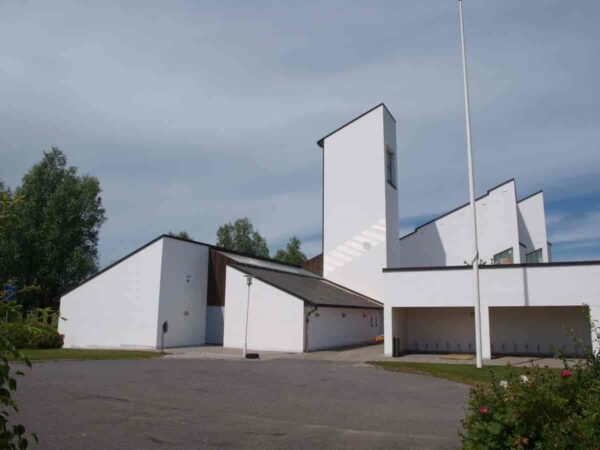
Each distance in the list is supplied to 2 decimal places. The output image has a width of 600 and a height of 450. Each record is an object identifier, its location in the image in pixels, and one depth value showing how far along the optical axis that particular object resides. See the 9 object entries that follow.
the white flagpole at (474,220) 19.08
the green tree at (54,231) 42.25
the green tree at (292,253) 79.81
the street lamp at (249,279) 24.18
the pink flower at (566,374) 5.14
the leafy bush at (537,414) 4.16
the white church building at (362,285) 23.28
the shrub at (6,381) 2.52
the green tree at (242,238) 75.88
